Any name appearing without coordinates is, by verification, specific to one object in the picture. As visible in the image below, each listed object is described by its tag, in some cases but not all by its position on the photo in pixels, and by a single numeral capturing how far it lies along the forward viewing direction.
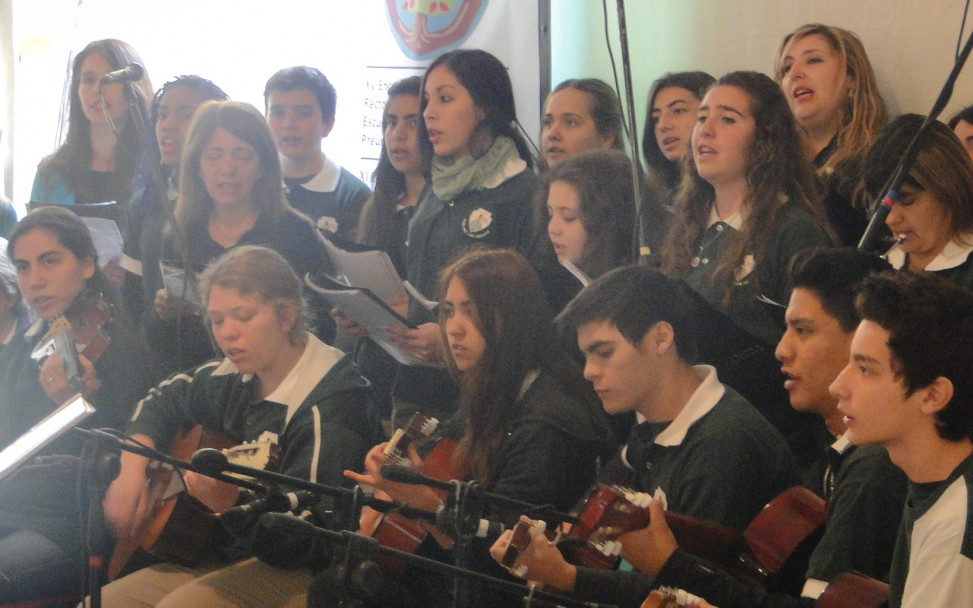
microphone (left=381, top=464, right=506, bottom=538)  4.36
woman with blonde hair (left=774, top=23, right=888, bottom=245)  5.29
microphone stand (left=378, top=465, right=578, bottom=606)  4.37
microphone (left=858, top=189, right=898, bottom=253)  4.50
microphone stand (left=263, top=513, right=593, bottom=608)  4.27
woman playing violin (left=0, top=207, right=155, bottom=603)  5.41
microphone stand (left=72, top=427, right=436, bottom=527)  4.39
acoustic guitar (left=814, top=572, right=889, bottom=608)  4.30
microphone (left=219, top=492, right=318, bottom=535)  4.40
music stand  4.53
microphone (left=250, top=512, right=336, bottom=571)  4.75
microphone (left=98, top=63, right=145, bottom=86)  5.55
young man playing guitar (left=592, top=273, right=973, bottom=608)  4.21
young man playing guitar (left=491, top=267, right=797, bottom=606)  4.59
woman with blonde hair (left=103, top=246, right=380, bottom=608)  5.03
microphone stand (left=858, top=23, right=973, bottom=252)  4.42
